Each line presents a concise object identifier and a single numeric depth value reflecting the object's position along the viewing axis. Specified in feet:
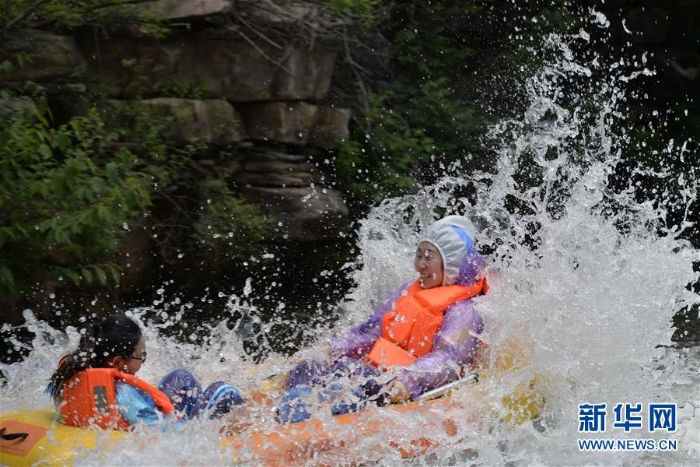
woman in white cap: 25.61
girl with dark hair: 22.00
